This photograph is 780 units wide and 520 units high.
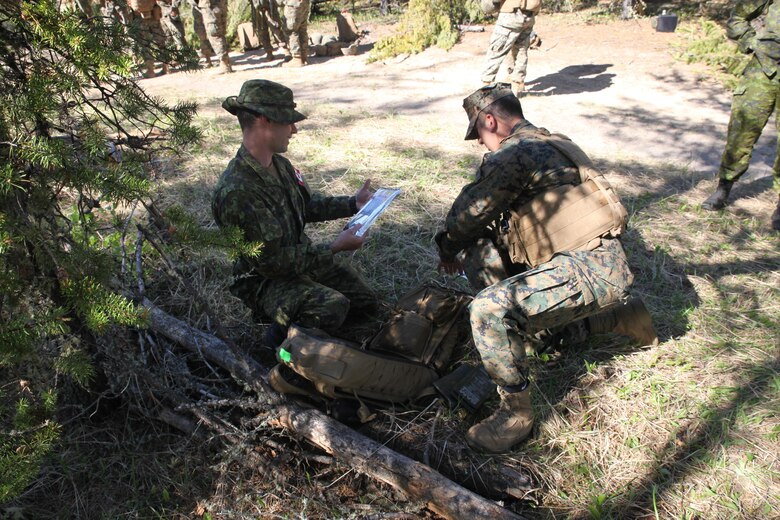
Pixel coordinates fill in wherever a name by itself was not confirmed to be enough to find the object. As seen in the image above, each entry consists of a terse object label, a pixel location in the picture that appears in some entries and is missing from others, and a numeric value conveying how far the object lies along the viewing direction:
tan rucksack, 2.65
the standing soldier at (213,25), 10.79
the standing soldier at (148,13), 10.55
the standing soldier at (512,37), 7.94
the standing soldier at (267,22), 12.41
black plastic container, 11.96
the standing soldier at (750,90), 4.54
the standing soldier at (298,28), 10.93
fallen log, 2.18
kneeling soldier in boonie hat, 2.93
